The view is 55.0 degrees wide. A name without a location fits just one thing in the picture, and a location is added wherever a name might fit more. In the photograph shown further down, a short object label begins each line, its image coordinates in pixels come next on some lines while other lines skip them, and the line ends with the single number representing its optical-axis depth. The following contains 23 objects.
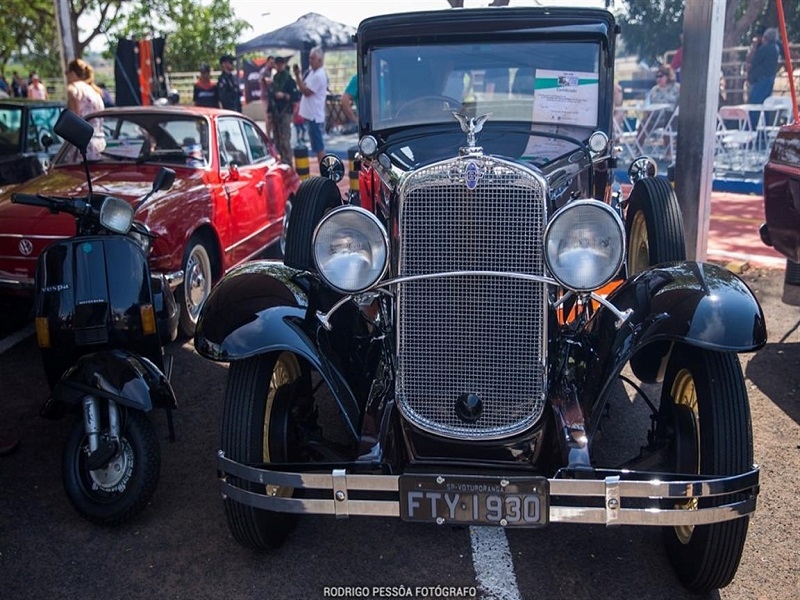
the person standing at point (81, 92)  8.09
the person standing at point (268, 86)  12.89
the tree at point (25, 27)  21.83
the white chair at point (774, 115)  11.77
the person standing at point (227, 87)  13.22
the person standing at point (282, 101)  12.34
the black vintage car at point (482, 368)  2.60
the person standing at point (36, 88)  20.70
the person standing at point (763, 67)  12.37
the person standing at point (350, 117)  11.11
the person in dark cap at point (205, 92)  13.09
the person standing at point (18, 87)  23.89
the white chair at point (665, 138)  13.00
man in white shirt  11.52
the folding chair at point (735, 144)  12.44
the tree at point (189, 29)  23.69
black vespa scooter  3.26
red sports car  5.18
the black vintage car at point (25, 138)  7.54
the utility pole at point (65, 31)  10.07
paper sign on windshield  4.06
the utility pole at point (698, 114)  5.96
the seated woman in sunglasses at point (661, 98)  13.59
